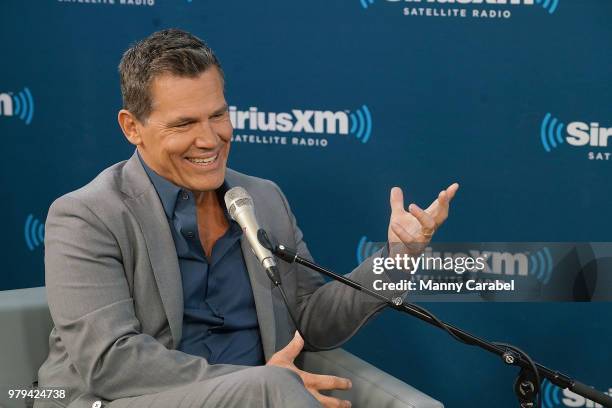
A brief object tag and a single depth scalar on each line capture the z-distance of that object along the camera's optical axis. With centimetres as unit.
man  257
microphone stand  220
